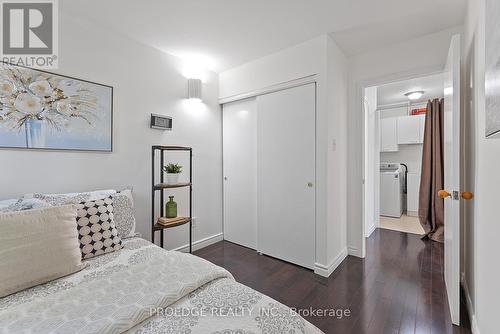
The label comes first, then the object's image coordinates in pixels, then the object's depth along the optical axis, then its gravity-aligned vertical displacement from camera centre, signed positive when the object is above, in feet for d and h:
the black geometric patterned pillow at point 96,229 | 4.69 -1.33
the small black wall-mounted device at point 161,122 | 7.95 +1.62
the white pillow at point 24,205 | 4.38 -0.75
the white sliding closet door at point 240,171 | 9.70 -0.18
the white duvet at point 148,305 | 2.67 -1.83
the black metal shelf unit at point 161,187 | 7.23 -0.63
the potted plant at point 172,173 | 7.55 -0.20
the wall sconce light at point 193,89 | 8.95 +3.08
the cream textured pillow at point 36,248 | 3.43 -1.32
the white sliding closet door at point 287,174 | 7.90 -0.27
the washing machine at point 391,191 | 14.60 -1.61
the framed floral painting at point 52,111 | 5.35 +1.46
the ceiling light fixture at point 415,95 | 13.05 +4.25
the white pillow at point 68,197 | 5.08 -0.71
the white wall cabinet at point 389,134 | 15.94 +2.29
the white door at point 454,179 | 5.09 -0.30
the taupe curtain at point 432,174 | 10.72 -0.37
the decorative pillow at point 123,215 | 5.68 -1.22
